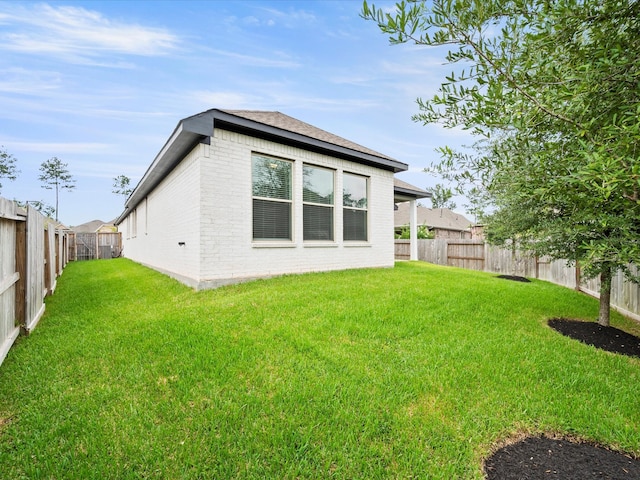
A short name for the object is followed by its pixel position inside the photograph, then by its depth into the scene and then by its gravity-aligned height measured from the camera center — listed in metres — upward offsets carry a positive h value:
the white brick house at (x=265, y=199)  6.31 +0.88
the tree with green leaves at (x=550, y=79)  1.72 +0.98
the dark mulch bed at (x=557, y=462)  1.93 -1.49
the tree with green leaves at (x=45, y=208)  34.84 +3.15
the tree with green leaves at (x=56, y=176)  34.62 +6.73
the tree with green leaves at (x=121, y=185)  43.13 +7.06
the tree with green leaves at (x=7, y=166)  30.59 +6.91
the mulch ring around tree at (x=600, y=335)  4.09 -1.44
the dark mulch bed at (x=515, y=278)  10.12 -1.43
